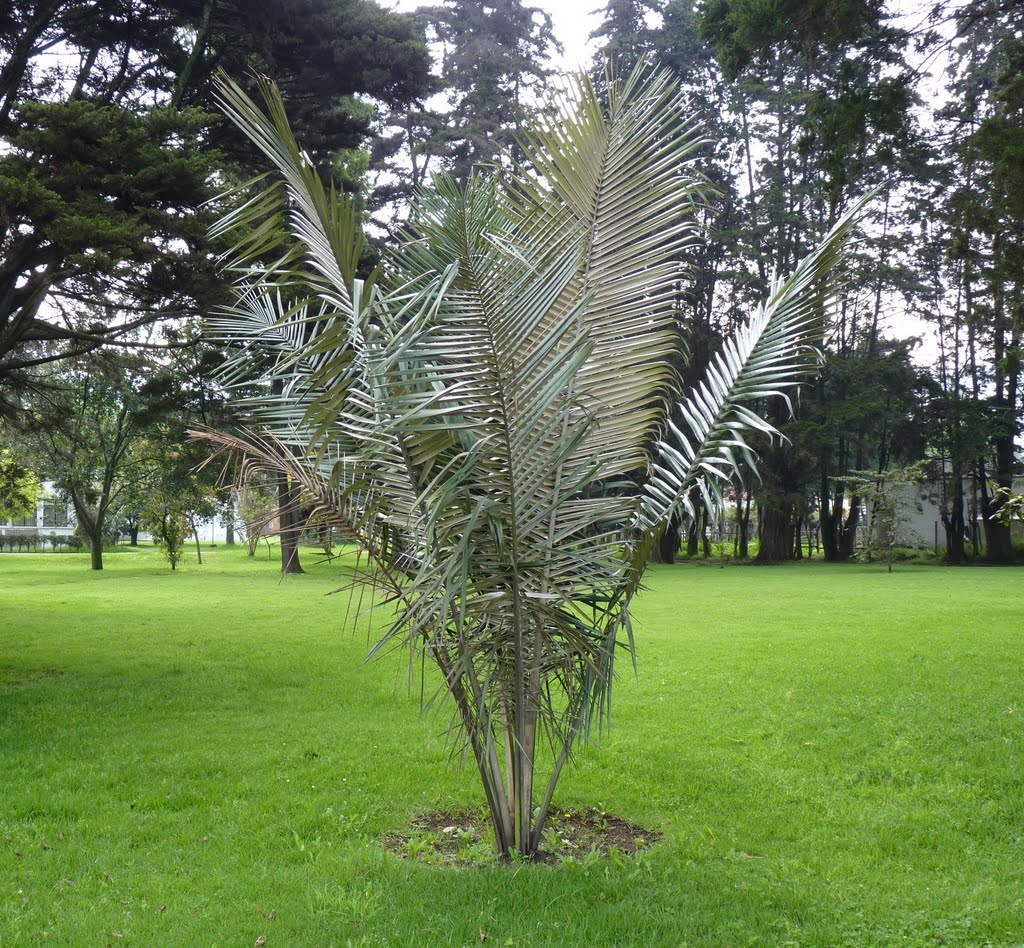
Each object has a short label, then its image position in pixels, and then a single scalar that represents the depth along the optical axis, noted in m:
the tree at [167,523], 23.56
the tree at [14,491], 10.97
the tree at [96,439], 9.42
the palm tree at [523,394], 2.95
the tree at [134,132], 6.03
